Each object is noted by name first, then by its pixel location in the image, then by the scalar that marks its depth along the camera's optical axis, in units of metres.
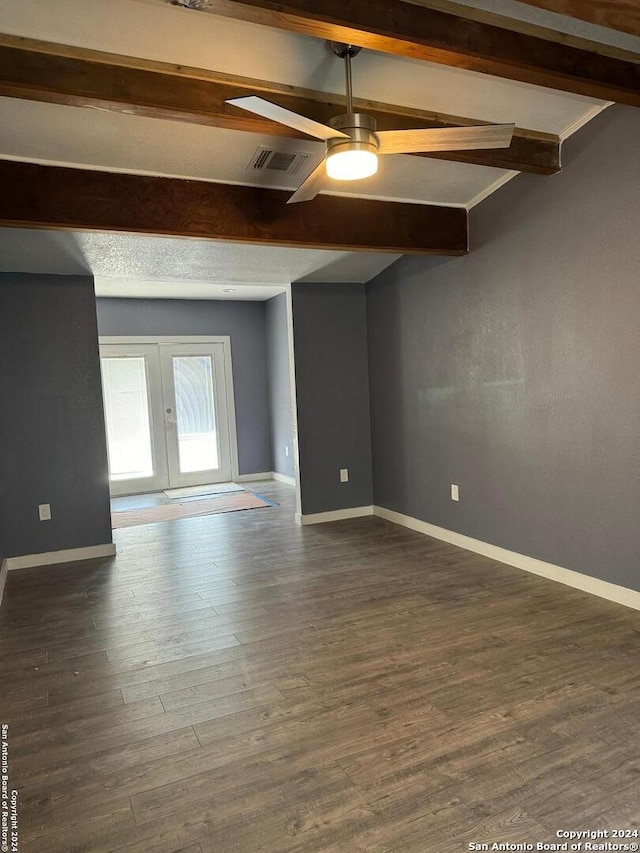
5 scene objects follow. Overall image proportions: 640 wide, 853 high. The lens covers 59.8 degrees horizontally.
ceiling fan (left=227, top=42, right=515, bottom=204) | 2.12
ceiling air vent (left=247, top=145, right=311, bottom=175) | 3.03
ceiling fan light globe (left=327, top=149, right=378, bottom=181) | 2.21
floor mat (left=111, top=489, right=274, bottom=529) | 5.77
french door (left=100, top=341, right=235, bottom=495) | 7.06
